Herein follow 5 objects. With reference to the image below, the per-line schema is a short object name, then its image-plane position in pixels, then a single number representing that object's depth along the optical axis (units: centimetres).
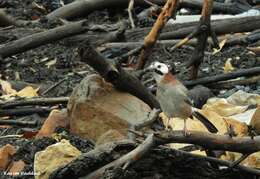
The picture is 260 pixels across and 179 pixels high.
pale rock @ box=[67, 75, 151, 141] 1095
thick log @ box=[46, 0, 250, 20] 2055
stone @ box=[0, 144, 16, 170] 1014
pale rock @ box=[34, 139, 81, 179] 917
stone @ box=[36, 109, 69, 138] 1140
